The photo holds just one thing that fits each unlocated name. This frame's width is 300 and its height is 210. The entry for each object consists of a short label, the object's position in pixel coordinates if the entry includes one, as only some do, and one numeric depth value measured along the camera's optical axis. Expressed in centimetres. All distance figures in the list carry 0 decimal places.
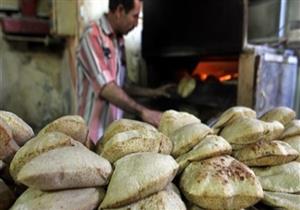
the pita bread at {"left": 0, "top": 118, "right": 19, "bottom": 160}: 49
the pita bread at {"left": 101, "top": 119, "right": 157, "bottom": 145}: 56
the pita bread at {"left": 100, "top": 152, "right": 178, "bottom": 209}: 42
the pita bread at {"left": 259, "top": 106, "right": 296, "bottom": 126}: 67
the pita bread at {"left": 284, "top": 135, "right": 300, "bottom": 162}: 59
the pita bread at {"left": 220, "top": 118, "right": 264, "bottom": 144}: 53
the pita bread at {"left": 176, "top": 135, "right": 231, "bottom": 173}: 48
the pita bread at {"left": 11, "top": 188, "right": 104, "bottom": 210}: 41
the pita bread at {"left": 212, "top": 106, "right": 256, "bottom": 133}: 62
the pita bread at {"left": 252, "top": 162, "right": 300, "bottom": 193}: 52
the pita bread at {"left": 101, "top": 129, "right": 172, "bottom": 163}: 49
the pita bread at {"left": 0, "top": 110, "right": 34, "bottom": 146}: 56
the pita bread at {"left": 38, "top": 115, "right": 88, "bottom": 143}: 55
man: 154
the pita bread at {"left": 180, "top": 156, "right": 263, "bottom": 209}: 44
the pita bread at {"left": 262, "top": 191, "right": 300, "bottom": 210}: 49
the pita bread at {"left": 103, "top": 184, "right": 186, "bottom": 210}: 42
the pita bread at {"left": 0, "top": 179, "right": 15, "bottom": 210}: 45
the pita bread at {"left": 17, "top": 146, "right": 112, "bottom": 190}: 41
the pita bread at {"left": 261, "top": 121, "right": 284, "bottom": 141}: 56
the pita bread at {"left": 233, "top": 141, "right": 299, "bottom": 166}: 53
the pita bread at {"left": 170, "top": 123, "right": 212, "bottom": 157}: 51
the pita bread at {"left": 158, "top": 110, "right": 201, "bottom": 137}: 60
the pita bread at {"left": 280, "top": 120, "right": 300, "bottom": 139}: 62
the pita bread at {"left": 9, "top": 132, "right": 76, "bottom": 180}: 47
